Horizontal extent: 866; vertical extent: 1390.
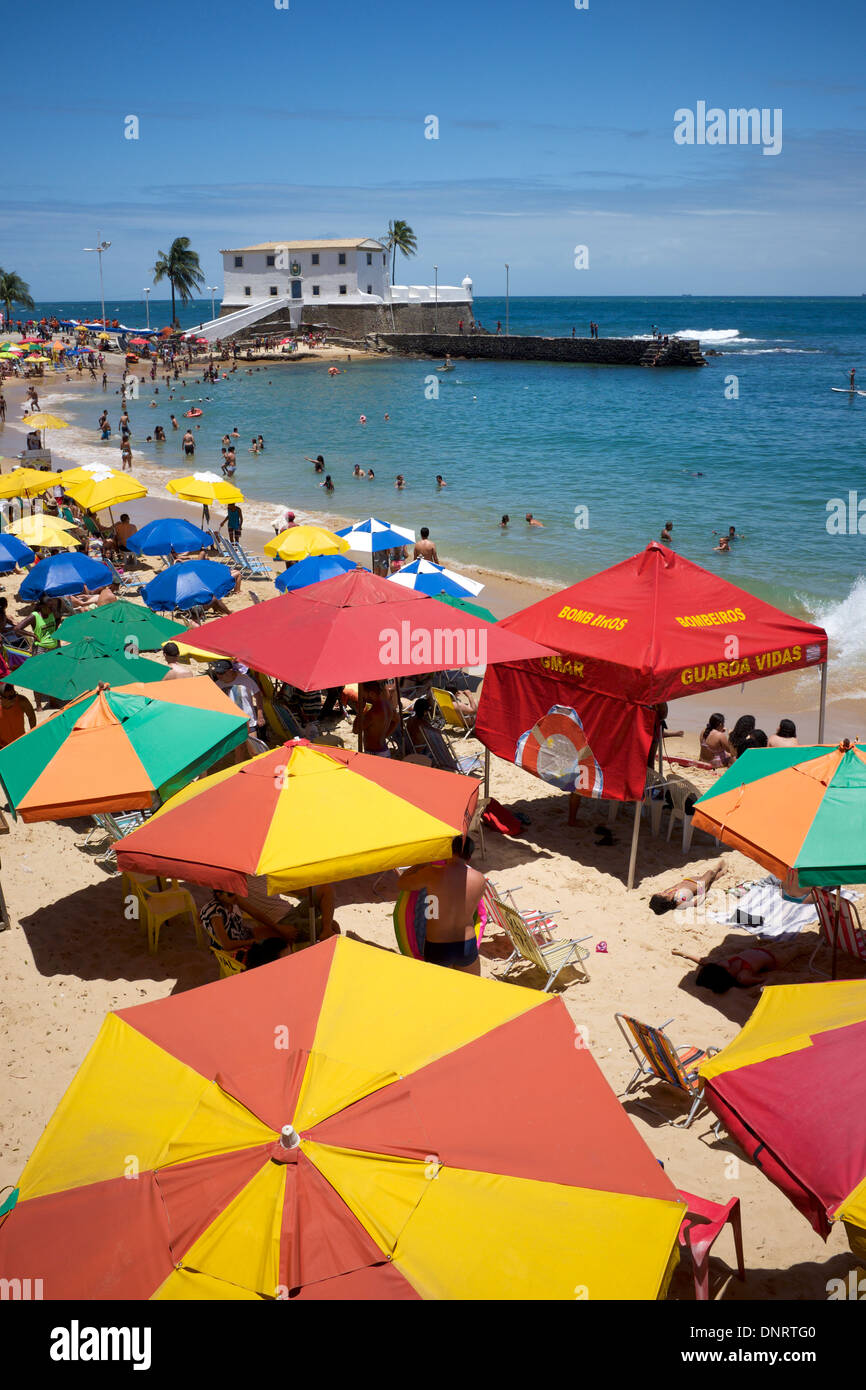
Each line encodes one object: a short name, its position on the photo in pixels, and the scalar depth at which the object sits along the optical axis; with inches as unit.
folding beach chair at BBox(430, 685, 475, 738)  434.6
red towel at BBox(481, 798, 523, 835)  347.9
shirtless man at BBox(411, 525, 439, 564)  601.0
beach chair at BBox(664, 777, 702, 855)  341.4
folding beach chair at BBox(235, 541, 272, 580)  749.3
